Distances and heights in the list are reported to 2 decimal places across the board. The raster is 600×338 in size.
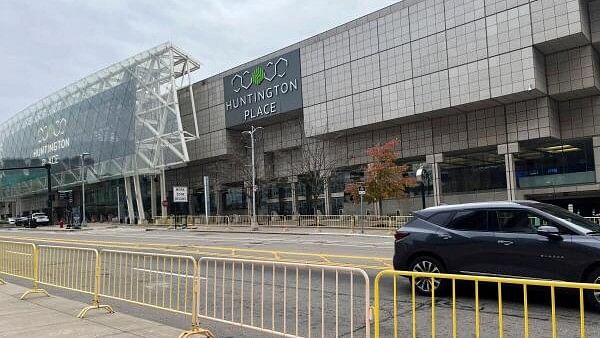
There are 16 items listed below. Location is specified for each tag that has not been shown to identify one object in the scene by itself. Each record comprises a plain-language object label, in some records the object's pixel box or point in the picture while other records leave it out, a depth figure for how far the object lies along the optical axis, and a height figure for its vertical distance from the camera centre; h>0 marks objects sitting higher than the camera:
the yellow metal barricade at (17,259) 11.83 -0.98
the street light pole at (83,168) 68.74 +6.06
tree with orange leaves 43.19 +1.71
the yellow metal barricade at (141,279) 8.55 -1.17
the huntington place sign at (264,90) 57.28 +12.85
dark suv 7.98 -0.72
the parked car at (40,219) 70.69 -0.34
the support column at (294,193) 60.03 +1.41
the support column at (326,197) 54.95 +0.77
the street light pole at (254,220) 44.31 -1.07
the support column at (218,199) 68.47 +1.25
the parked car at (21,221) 73.62 -0.54
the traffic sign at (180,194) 53.81 +1.64
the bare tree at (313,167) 52.38 +3.85
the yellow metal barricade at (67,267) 9.83 -1.02
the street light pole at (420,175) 36.81 +1.74
